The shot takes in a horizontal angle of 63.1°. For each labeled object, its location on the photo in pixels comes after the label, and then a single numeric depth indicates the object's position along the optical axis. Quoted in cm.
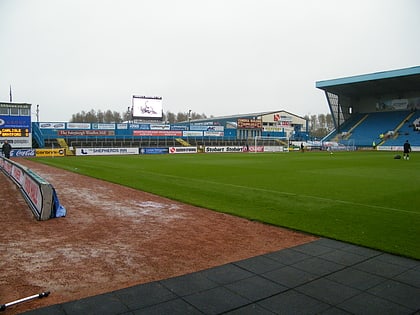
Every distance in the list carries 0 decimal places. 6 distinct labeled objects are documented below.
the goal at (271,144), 6108
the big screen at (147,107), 6173
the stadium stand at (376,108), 5848
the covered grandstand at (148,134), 5516
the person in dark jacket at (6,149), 2819
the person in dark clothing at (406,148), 3122
